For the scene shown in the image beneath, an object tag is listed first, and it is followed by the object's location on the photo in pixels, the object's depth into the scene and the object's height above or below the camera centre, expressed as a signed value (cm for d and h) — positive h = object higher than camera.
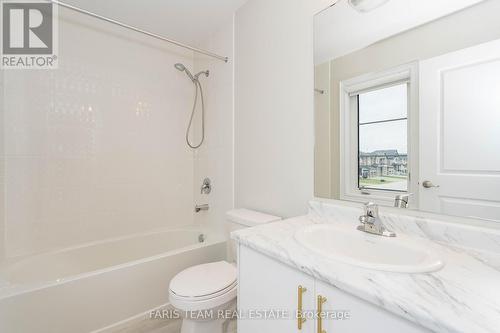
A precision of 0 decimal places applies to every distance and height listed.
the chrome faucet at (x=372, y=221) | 99 -23
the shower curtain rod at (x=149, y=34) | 138 +93
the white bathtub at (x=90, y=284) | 123 -73
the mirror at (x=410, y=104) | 85 +27
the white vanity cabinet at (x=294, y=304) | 59 -42
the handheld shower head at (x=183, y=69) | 225 +95
